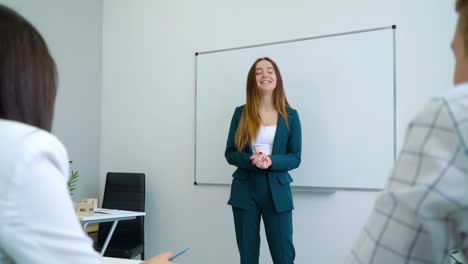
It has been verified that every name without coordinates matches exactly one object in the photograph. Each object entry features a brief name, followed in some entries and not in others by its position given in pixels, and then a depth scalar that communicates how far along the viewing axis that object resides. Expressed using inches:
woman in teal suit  90.7
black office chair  122.2
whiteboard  104.4
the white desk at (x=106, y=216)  85.8
